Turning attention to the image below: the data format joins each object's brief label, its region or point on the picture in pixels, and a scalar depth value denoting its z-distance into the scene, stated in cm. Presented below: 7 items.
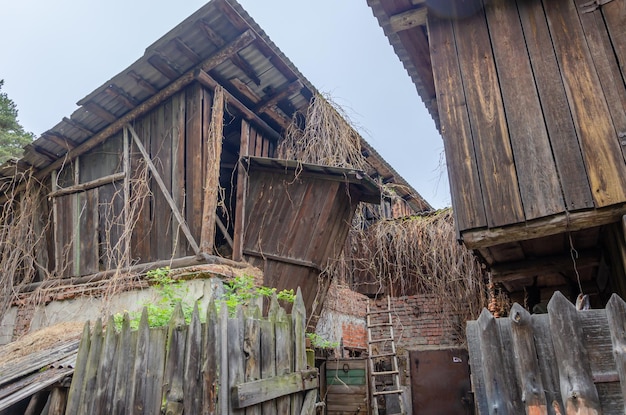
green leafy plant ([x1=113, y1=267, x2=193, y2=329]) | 389
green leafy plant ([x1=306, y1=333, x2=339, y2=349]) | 689
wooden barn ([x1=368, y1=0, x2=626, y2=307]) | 296
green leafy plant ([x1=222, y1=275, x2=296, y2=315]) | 496
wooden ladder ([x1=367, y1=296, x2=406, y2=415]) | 857
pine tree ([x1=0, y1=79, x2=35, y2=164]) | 1689
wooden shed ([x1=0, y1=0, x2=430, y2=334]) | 574
